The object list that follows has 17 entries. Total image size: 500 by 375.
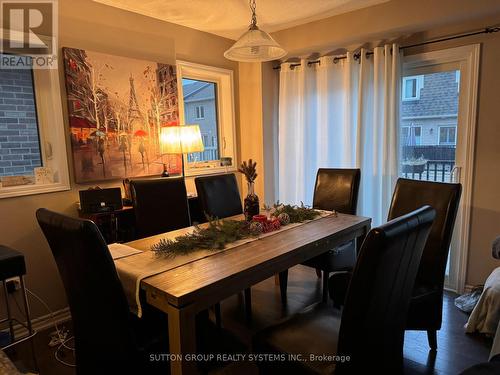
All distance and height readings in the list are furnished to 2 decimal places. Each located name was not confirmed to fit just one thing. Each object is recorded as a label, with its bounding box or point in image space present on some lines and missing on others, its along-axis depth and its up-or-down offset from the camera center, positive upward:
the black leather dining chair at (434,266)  1.90 -0.72
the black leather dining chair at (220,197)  2.68 -0.42
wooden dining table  1.34 -0.56
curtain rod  2.60 +0.83
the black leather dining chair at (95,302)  1.25 -0.61
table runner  1.47 -0.55
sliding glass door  2.80 +0.13
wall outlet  2.35 -0.92
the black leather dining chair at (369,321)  1.08 -0.66
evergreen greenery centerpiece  1.79 -0.51
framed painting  2.58 +0.29
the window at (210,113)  3.55 +0.36
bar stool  1.82 -0.62
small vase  2.29 -0.40
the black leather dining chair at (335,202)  2.50 -0.50
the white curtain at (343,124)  3.10 +0.18
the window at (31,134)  2.33 +0.11
